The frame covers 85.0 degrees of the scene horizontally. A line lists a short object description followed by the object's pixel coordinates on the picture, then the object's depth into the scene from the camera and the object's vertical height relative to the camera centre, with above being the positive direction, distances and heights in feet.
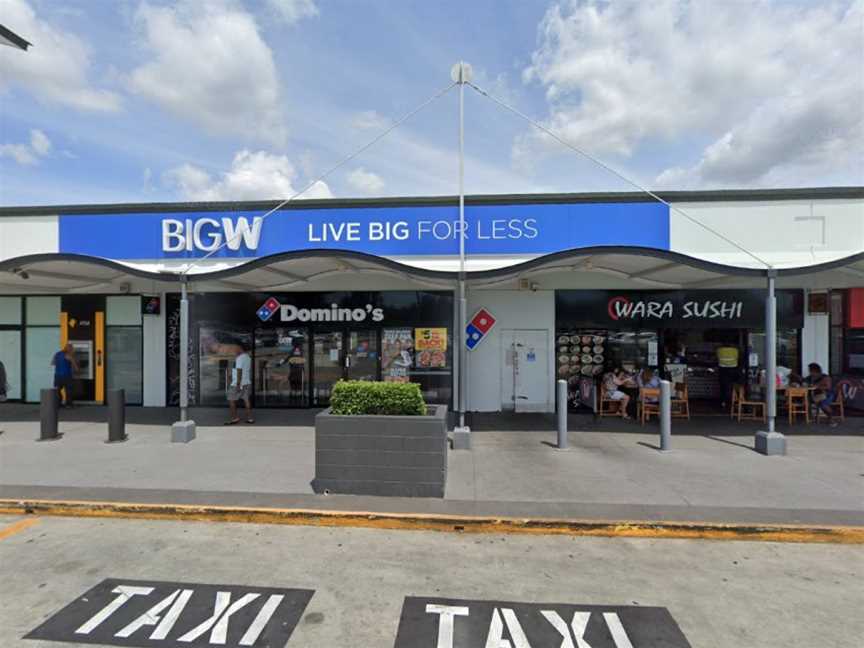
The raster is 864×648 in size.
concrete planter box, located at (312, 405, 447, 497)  18.74 -5.11
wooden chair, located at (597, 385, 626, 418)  35.22 -5.97
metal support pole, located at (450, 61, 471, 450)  26.05 -0.22
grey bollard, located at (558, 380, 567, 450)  26.07 -5.12
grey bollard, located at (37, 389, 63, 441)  27.86 -5.28
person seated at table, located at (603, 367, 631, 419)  34.65 -4.25
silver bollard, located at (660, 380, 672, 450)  25.44 -4.80
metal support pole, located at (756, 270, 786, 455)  24.81 -3.34
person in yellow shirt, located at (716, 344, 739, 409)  36.81 -3.13
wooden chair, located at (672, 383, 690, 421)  33.78 -5.33
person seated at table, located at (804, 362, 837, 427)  32.27 -4.27
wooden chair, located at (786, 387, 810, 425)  32.58 -5.38
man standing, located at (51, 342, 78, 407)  37.84 -3.48
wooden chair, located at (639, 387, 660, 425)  32.94 -5.25
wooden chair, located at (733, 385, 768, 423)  33.61 -5.97
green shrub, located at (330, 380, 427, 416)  19.51 -3.00
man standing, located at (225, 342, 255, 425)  32.07 -3.84
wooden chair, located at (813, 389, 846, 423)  32.89 -5.73
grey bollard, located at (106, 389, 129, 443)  27.25 -5.14
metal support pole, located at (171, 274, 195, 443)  27.48 -3.80
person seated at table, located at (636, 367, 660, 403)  33.74 -3.81
